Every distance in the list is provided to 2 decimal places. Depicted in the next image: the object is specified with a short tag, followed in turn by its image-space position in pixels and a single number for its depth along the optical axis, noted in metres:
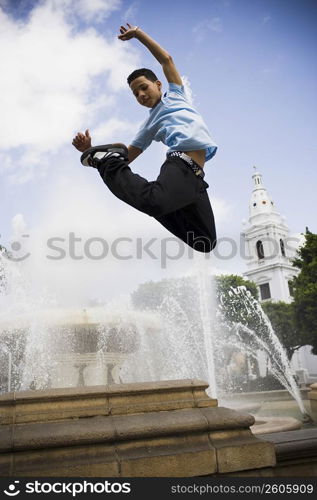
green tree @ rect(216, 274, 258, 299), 40.56
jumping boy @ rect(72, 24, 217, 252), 2.98
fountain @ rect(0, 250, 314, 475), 3.08
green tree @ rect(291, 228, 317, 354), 32.00
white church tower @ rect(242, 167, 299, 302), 51.84
